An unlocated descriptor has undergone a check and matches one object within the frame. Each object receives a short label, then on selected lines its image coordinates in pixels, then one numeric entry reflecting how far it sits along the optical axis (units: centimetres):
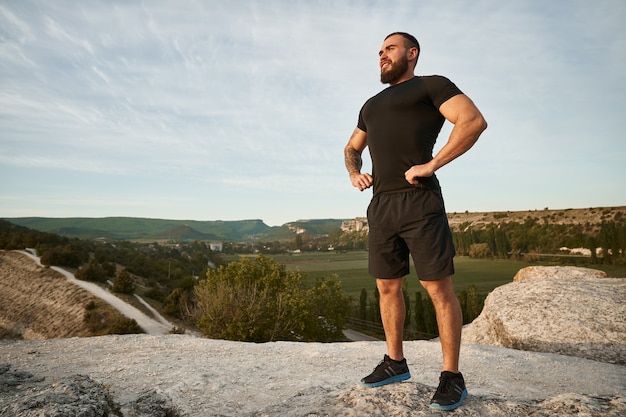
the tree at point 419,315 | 3747
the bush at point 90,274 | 4378
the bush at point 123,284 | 4097
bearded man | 312
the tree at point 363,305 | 4675
